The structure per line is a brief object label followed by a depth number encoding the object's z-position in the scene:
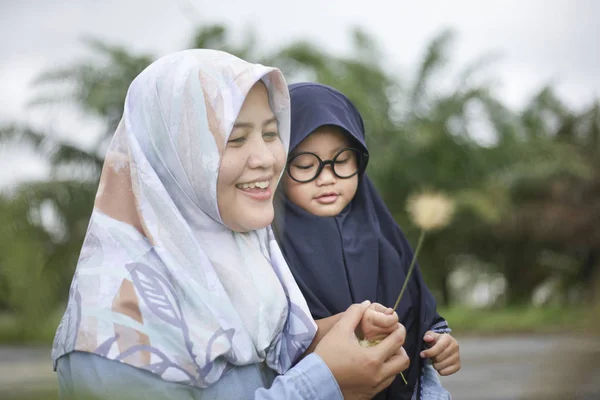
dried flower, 1.84
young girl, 2.05
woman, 1.50
